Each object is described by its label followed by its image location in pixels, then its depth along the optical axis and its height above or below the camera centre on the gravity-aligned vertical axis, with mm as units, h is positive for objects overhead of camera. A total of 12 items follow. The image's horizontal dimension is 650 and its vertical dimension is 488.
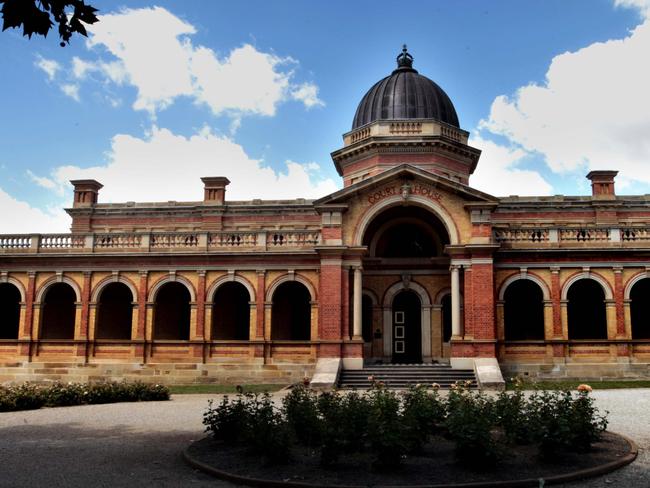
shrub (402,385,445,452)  11094 -1496
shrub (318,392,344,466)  10570 -1649
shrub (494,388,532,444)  11392 -1513
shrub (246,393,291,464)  10766 -1737
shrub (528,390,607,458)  10664 -1503
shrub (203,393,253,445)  12477 -1742
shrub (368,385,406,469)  10172 -1659
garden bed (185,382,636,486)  10102 -1888
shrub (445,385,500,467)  10180 -1583
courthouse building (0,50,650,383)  27312 +1934
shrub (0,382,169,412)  19547 -1985
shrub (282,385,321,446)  12078 -1627
